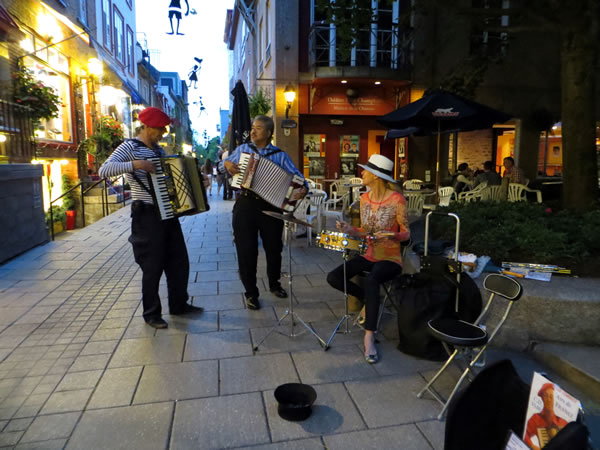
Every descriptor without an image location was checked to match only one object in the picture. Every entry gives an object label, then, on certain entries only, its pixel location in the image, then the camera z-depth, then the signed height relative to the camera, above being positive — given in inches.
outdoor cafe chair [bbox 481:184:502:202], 359.3 -19.8
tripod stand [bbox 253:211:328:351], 121.4 -55.4
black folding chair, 98.3 -39.4
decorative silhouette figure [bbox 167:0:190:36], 215.3 +80.5
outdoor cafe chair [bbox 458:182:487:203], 354.9 -20.4
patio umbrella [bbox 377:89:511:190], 275.0 +36.8
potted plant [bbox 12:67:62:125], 369.4 +64.2
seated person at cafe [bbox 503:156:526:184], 382.0 -2.7
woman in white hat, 134.7 -21.5
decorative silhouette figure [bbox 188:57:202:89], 580.4 +129.6
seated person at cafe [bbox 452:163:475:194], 418.0 -11.1
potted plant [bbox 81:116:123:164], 559.5 +36.4
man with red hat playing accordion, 144.6 -19.8
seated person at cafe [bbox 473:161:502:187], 381.2 -7.3
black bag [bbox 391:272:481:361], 129.0 -42.6
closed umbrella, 292.8 +34.7
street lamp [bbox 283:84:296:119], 525.7 +93.2
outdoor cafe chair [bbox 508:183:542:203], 366.0 -19.2
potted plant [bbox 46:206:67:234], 452.0 -55.7
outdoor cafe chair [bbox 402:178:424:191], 465.1 -18.0
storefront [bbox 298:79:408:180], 559.2 +63.1
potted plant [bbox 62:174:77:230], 492.3 -43.5
